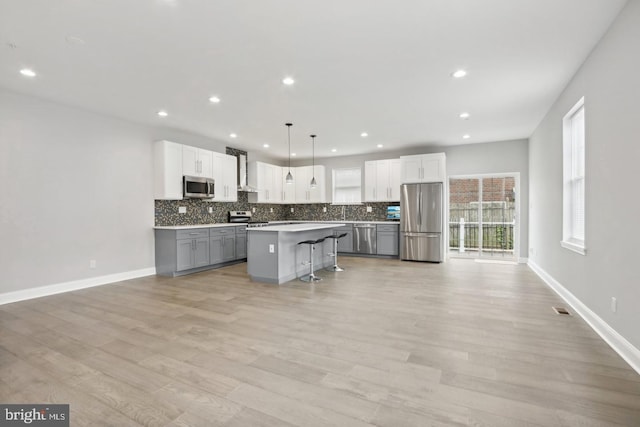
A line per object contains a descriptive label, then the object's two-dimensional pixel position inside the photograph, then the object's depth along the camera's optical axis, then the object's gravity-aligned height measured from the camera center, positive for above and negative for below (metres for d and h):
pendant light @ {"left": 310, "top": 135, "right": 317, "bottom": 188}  7.51 +1.48
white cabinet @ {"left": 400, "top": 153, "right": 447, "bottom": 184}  7.30 +0.96
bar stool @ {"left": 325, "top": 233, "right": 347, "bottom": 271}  6.21 -1.13
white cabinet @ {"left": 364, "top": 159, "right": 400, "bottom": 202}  8.00 +0.74
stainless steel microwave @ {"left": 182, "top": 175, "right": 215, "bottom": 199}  6.09 +0.47
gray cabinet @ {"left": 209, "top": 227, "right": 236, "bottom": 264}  6.43 -0.73
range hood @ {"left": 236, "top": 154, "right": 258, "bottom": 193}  7.76 +0.85
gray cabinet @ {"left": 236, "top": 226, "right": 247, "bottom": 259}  7.07 -0.74
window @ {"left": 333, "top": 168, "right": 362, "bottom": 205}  8.84 +0.66
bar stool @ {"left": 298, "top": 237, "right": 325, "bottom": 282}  5.29 -1.13
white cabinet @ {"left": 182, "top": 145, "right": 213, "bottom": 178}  6.15 +1.00
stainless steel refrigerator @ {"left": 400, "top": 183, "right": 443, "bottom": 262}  7.21 -0.32
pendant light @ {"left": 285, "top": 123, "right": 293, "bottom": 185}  5.77 +1.56
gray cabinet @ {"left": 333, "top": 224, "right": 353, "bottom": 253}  8.18 -0.83
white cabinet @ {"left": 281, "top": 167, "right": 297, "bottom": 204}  9.08 +0.55
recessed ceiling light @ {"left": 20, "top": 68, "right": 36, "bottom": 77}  3.49 +1.57
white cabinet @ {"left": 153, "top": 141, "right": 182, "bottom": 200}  5.77 +0.75
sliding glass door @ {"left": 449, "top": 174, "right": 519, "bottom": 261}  7.34 -0.20
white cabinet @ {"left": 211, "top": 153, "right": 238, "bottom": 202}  6.89 +0.76
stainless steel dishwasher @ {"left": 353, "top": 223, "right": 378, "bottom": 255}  7.91 -0.76
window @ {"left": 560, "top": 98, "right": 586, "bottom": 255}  3.78 +0.36
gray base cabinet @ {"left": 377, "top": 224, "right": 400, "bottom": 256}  7.72 -0.75
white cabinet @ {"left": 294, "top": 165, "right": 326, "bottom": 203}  8.95 +0.72
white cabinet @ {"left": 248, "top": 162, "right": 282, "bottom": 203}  8.19 +0.76
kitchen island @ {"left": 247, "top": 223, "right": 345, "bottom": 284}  5.08 -0.75
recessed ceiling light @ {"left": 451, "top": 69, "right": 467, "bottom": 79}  3.60 +1.57
